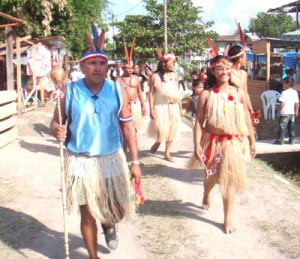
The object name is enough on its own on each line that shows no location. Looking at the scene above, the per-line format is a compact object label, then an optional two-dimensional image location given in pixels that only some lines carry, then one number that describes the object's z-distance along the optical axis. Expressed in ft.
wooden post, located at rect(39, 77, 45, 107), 50.16
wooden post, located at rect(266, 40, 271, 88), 48.44
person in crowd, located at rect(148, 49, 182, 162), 25.22
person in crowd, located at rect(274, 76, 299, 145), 31.86
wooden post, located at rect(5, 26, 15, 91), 37.25
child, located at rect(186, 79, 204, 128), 26.81
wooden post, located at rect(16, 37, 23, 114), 42.11
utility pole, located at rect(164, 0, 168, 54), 90.82
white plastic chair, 45.50
